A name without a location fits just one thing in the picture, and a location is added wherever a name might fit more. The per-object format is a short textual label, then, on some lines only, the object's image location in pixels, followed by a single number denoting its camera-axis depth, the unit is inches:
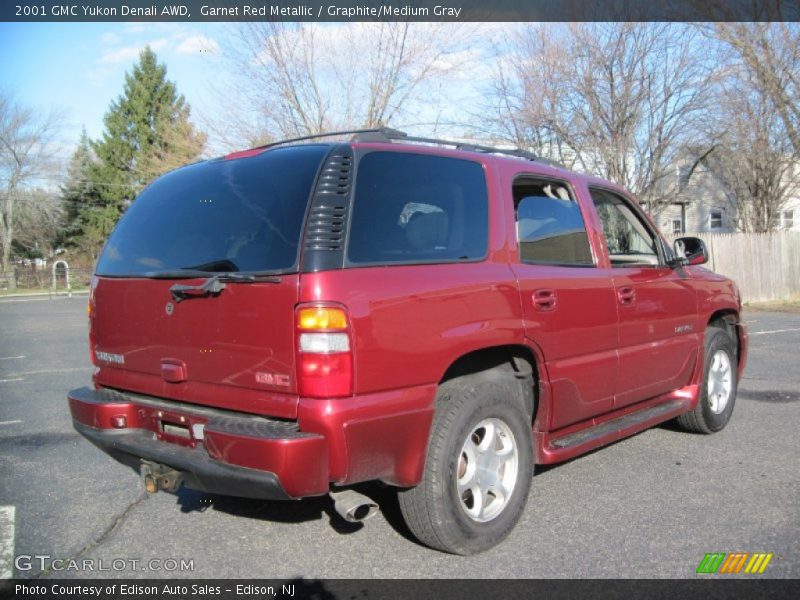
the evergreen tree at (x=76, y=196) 1945.1
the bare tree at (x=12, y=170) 1795.0
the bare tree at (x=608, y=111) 673.6
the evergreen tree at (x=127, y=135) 1833.2
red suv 115.8
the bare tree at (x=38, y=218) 1959.9
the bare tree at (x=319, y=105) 683.4
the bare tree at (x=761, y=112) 744.3
